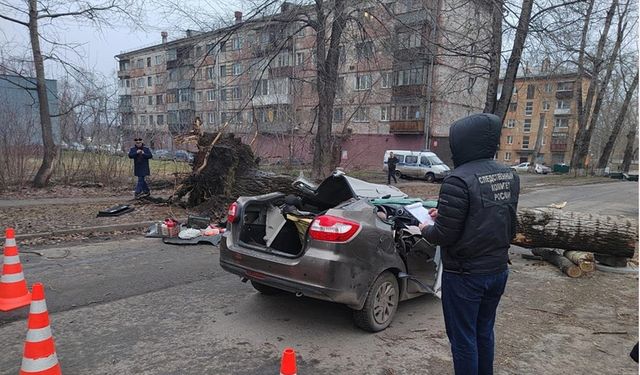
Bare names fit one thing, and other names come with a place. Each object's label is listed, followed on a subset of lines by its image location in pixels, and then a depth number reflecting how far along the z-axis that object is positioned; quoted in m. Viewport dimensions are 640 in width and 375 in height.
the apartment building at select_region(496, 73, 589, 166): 66.44
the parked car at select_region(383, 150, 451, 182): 27.11
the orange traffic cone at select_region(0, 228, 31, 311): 4.29
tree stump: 9.63
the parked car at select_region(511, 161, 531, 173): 49.83
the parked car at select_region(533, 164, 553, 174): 46.64
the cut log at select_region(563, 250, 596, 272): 6.18
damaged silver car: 3.62
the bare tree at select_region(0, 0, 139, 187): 12.97
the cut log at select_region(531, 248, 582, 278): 6.12
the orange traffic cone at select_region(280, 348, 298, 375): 2.10
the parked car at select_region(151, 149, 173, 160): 18.18
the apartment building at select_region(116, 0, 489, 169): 13.09
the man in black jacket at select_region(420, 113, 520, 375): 2.59
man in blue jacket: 11.03
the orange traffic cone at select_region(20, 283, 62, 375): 2.81
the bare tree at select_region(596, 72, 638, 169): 32.44
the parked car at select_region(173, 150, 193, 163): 14.00
